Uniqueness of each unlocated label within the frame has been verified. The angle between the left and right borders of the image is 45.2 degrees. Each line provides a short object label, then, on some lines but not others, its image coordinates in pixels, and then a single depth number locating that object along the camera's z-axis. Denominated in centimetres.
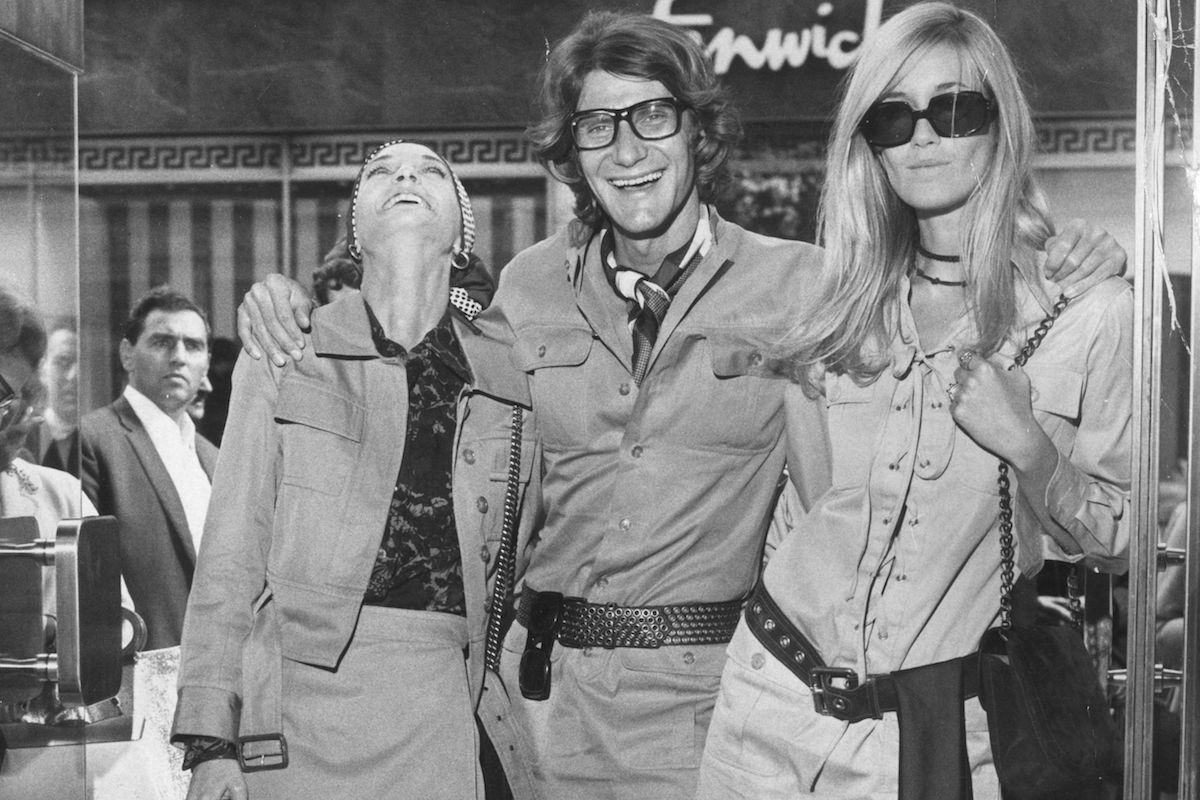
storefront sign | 301
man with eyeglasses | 274
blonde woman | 235
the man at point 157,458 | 319
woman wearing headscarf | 266
